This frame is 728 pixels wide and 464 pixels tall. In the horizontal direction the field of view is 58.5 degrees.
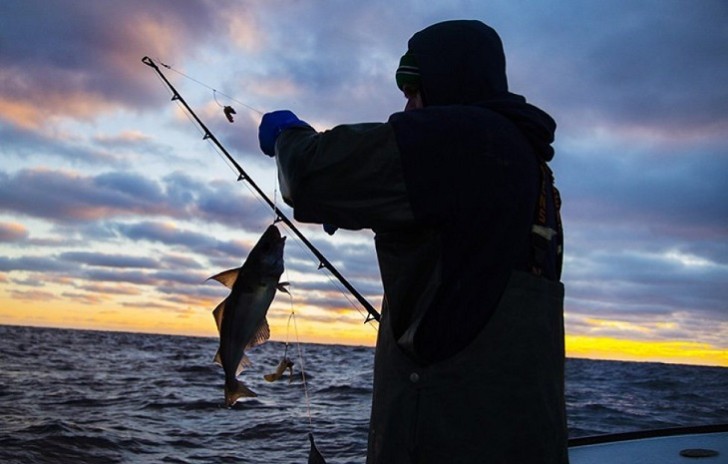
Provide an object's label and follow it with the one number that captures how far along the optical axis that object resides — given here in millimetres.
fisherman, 2303
